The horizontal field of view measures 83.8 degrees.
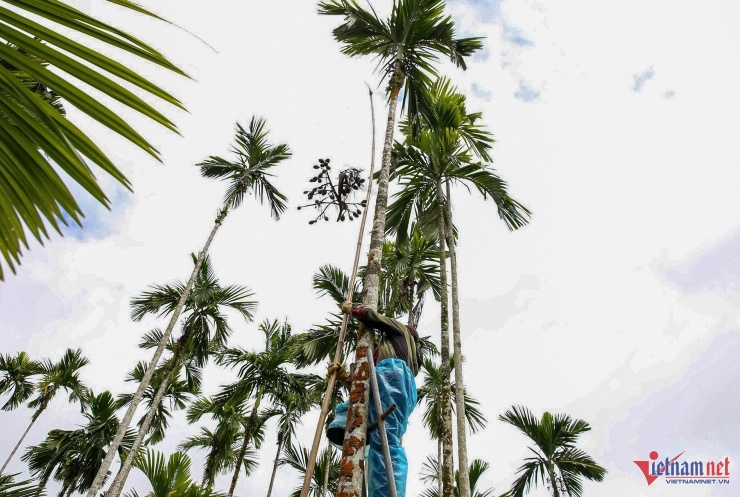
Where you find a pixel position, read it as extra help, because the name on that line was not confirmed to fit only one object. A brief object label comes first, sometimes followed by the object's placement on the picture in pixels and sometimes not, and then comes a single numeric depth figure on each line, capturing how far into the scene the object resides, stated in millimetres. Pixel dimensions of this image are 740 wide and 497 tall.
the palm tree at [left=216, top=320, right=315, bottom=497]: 11141
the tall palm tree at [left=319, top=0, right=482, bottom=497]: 6211
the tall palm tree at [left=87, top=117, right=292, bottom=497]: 12828
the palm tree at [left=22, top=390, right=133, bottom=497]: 12188
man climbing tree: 3021
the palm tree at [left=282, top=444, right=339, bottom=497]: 11374
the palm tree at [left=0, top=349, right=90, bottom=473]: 14969
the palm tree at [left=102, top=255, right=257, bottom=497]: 11633
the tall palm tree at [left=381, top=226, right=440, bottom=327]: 10258
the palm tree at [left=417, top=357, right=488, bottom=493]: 10391
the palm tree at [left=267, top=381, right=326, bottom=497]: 11250
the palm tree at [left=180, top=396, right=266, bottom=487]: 12558
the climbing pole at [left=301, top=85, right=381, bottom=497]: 2517
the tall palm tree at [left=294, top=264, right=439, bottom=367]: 8492
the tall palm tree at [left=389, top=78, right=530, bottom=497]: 7914
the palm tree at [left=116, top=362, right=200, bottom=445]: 13492
